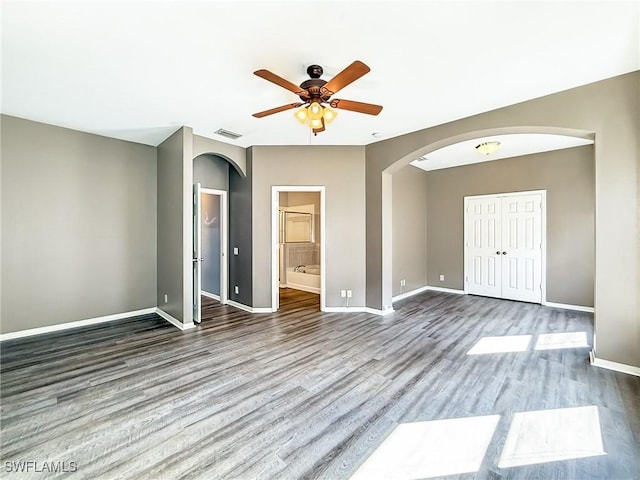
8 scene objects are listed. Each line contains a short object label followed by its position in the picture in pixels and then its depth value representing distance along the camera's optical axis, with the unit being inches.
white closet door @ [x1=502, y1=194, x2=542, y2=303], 211.8
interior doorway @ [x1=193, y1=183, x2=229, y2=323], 216.8
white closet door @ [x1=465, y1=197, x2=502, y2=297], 231.3
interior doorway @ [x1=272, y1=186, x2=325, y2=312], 267.0
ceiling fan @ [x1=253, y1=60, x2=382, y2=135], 85.0
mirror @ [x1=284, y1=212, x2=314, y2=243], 305.6
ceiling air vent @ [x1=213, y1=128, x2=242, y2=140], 164.9
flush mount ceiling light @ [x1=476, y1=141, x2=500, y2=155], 177.3
